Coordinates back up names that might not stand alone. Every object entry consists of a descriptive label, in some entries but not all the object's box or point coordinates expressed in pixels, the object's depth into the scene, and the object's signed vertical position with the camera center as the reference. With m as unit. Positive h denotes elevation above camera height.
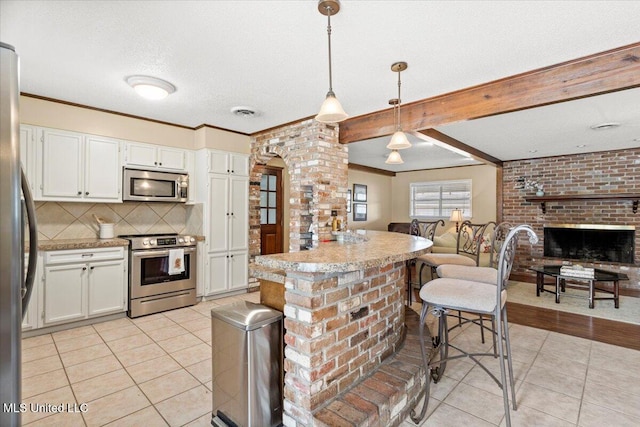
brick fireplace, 5.47 +0.46
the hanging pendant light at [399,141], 2.88 +0.69
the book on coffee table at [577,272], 4.22 -0.78
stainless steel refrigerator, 1.10 -0.11
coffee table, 4.16 -0.86
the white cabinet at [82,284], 3.22 -0.78
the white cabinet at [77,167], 3.34 +0.53
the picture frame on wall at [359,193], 8.01 +0.59
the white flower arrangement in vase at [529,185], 6.22 +0.64
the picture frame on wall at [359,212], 8.04 +0.08
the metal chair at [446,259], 3.05 -0.45
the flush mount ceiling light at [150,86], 2.80 +1.19
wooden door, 5.61 +0.07
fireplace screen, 5.49 -0.50
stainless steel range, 3.70 -0.73
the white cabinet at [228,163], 4.38 +0.76
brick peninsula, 1.54 -0.57
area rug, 3.89 -1.24
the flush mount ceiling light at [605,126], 4.01 +1.19
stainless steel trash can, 1.67 -0.84
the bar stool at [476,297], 1.70 -0.47
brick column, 3.76 +0.54
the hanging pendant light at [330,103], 1.78 +0.74
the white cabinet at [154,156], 3.93 +0.77
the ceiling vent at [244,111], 3.60 +1.23
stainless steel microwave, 3.87 +0.37
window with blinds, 7.82 +0.45
